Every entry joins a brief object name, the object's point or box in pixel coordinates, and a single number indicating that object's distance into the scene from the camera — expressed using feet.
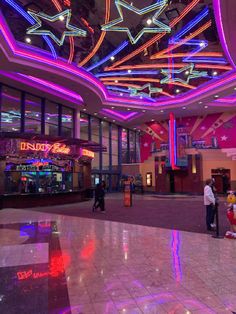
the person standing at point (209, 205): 25.66
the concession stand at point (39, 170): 46.98
